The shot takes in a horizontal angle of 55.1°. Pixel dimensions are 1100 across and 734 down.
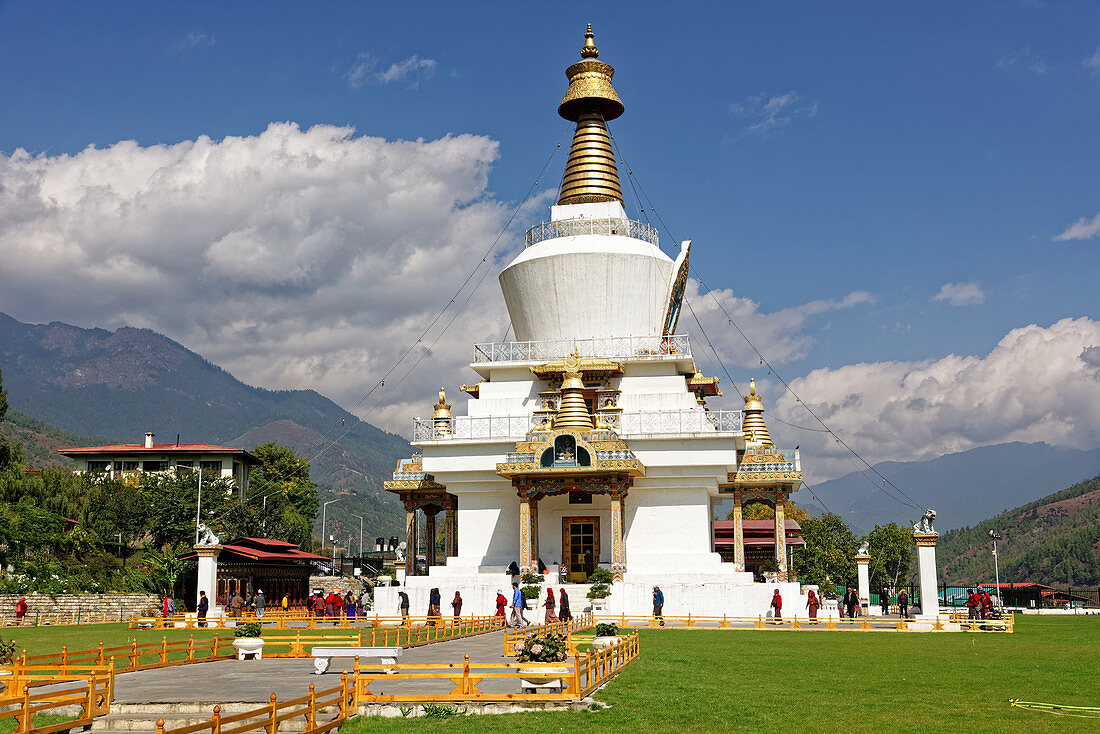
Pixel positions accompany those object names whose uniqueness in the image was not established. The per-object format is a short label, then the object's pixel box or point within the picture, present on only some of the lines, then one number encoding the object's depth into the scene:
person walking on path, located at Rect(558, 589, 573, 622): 32.97
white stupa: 40.19
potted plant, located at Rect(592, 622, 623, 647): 21.77
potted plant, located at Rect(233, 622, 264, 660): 23.22
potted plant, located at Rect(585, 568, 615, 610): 37.62
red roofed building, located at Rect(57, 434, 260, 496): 92.69
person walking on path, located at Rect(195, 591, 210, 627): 38.69
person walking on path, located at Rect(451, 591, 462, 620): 36.34
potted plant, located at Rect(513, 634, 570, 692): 15.99
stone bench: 17.73
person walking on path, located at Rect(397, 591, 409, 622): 38.00
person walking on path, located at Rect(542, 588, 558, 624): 31.53
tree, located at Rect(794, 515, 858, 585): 75.00
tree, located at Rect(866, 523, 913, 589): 77.81
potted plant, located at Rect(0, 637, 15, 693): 18.56
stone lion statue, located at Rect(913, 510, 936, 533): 39.78
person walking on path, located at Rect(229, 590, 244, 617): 38.84
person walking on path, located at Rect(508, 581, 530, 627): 31.34
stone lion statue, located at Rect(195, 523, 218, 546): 41.31
